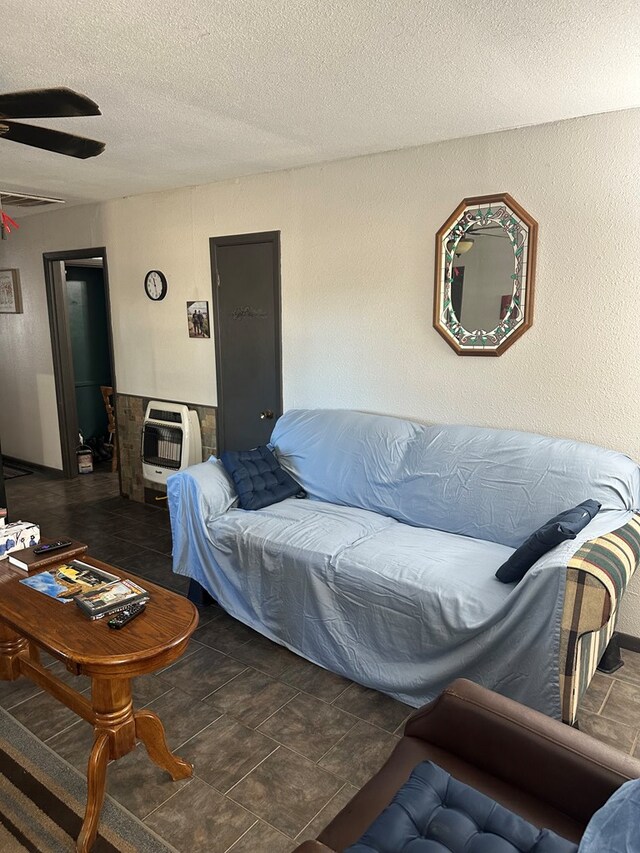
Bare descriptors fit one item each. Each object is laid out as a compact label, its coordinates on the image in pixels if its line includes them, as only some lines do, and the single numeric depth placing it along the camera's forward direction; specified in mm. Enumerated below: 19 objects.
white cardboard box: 2426
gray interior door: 3906
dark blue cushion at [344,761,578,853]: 1187
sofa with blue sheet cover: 2033
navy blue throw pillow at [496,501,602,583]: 2123
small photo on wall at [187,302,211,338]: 4281
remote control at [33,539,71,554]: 2416
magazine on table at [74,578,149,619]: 1921
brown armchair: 1310
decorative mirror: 2912
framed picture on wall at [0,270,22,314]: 5648
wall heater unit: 4363
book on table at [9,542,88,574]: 2288
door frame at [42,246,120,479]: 5312
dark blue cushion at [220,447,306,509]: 3225
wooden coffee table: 1709
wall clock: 4496
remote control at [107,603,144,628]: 1846
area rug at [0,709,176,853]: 1759
